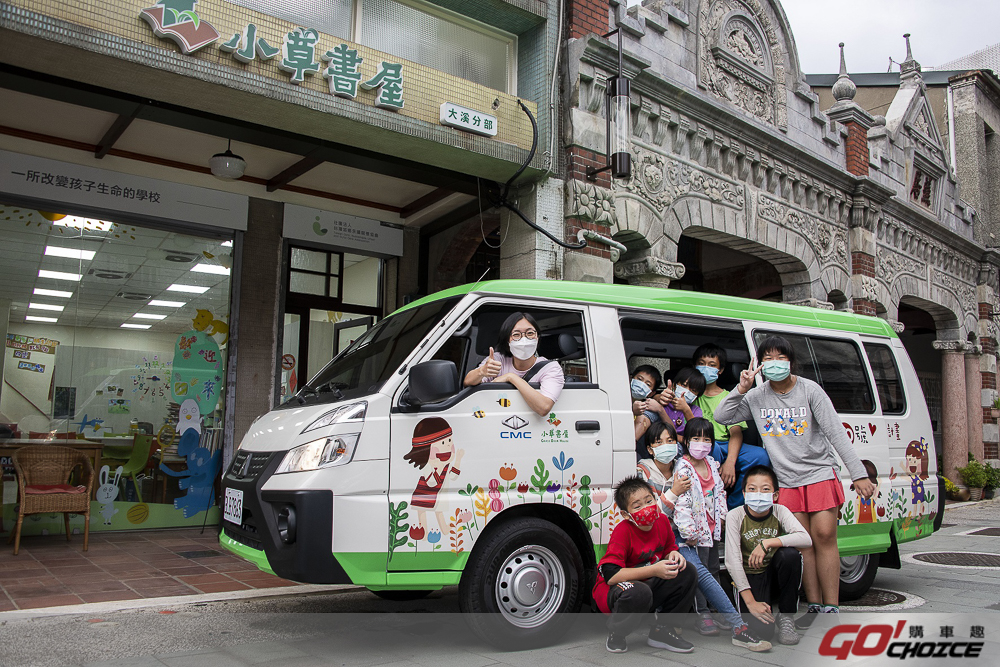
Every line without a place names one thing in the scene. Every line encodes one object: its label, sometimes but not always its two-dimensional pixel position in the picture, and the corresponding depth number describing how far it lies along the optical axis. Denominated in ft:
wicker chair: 23.52
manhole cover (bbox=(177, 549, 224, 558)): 24.64
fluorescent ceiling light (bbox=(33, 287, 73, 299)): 27.78
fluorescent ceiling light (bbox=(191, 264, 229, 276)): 30.81
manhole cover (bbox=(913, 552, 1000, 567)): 26.40
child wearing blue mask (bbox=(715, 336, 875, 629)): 16.51
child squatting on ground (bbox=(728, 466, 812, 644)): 15.31
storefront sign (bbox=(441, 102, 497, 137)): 25.81
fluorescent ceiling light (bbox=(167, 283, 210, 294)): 30.50
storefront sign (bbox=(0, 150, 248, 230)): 26.48
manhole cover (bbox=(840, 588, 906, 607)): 19.61
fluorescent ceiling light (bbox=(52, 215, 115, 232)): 27.89
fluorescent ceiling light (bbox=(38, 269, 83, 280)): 27.96
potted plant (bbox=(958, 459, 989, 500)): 52.90
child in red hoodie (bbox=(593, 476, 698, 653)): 14.02
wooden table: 26.07
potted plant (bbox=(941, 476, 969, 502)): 51.93
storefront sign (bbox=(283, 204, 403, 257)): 32.60
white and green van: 13.65
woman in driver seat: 15.03
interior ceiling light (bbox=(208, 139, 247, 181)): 27.20
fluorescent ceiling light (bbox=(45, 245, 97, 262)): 27.91
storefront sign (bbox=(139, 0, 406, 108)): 20.77
